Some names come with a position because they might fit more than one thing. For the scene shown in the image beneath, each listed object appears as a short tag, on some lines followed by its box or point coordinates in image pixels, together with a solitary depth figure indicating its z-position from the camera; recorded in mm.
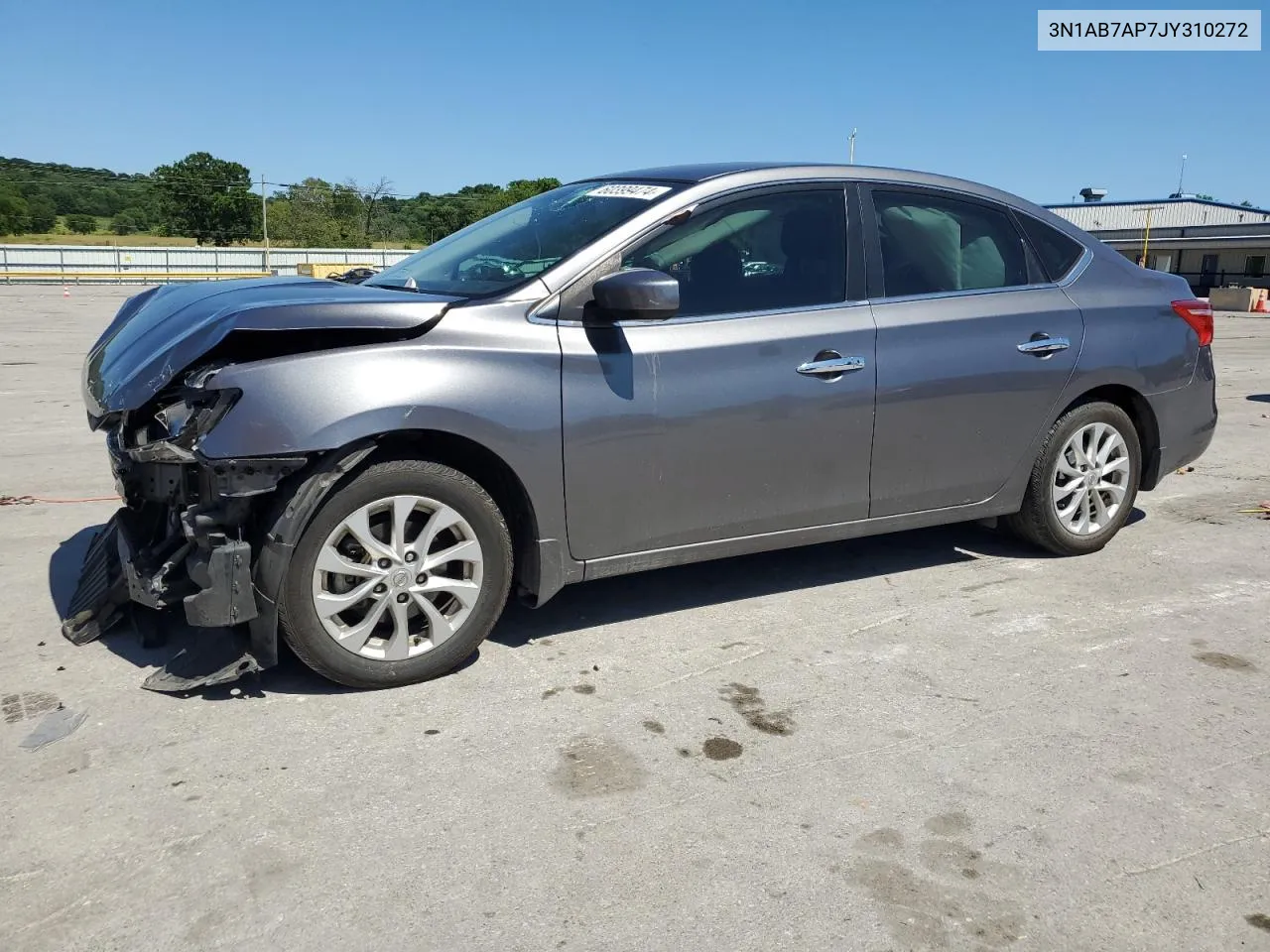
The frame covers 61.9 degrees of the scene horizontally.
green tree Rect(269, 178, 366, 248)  77938
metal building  55188
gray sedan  3414
